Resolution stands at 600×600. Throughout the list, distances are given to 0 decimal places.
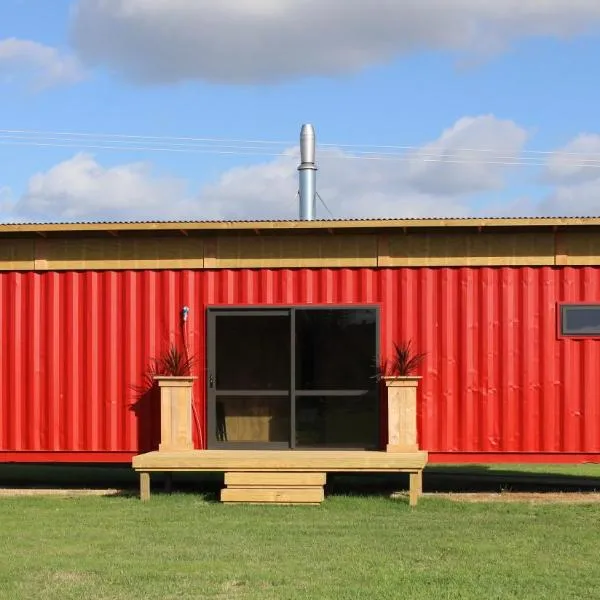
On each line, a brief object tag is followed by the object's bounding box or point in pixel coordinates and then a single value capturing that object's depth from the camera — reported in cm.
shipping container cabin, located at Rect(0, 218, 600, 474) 1309
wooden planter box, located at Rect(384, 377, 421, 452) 1284
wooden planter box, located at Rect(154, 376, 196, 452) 1313
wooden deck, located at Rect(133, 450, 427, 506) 1195
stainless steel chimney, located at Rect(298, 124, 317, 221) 2038
